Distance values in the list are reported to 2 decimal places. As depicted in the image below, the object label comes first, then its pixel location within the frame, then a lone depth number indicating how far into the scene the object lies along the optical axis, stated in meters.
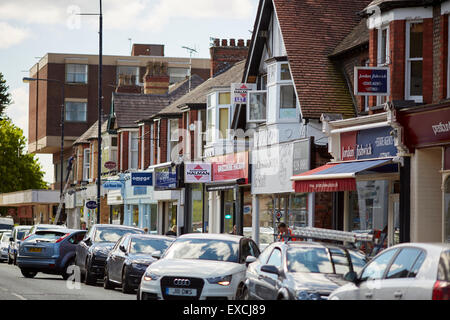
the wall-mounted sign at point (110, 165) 53.87
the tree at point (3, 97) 107.66
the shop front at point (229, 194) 37.28
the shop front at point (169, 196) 45.53
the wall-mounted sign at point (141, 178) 47.03
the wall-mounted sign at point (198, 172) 40.66
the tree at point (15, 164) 90.19
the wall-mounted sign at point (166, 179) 45.44
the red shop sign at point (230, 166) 36.81
